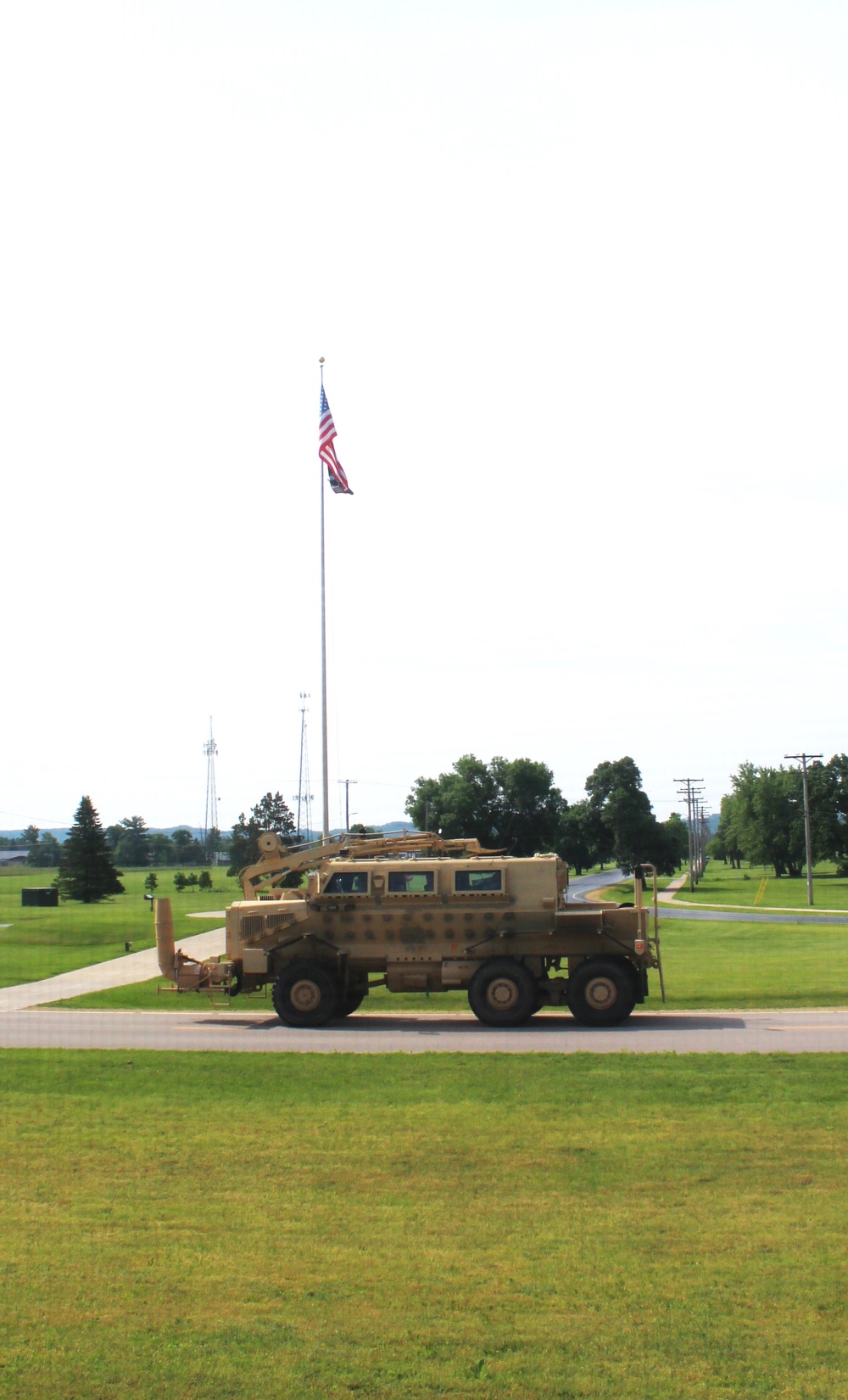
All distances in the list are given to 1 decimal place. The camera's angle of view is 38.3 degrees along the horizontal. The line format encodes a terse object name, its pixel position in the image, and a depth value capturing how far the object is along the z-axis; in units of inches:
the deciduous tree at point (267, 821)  3730.3
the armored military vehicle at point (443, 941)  740.0
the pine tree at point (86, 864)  2733.8
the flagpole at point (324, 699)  1275.8
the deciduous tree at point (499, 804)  3782.0
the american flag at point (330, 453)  1320.1
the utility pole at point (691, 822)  3747.5
